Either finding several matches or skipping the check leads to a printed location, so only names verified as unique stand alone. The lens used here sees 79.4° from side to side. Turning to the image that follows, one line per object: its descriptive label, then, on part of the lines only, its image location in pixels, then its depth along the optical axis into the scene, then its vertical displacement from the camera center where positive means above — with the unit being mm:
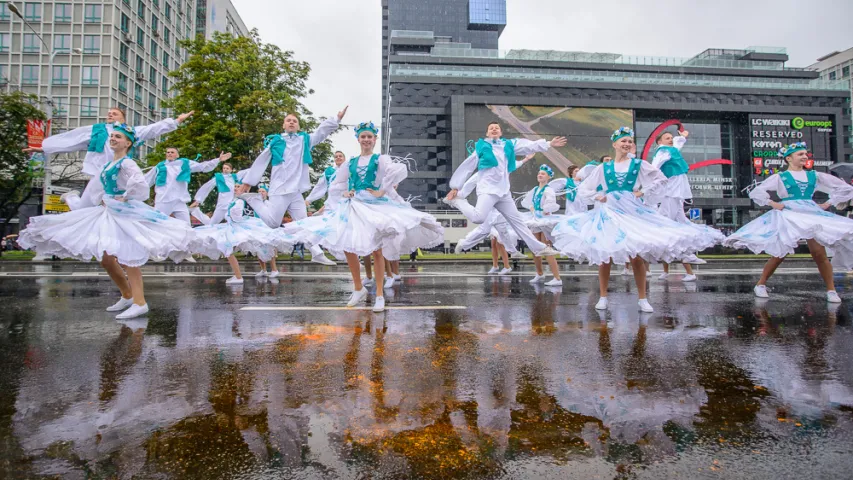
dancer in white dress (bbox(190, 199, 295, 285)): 9930 +537
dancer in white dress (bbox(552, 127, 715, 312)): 5879 +435
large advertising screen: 52531 +14470
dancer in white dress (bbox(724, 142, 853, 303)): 6672 +530
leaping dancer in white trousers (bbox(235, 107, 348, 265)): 8828 +1719
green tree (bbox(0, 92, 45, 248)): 21000 +5133
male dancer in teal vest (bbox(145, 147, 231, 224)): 11164 +1895
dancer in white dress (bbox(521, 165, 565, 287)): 10766 +1206
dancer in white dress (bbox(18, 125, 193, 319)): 5594 +402
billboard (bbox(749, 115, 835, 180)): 55062 +13682
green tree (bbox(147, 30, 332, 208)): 23531 +8053
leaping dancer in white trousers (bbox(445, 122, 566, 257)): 8180 +1500
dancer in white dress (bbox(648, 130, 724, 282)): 7066 +1421
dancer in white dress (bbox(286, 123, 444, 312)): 5957 +573
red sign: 20000 +5359
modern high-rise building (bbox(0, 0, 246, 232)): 50625 +21111
